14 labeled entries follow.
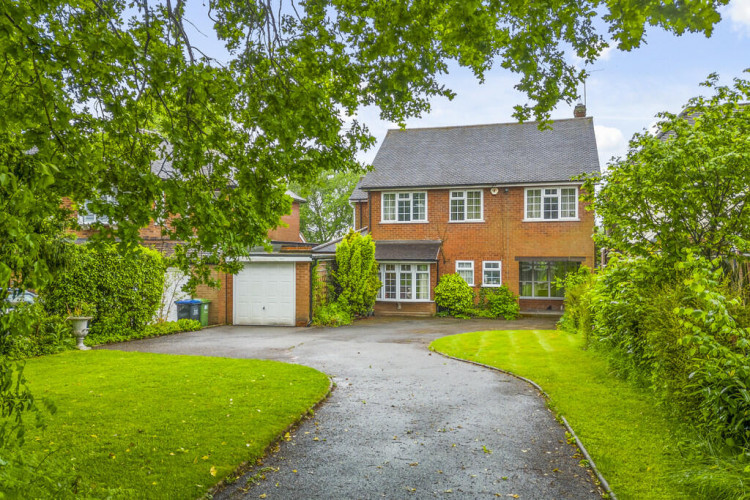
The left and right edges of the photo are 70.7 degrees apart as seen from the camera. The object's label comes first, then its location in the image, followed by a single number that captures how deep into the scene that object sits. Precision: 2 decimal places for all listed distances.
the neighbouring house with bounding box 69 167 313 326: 17.94
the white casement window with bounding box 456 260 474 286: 22.47
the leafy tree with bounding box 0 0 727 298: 4.12
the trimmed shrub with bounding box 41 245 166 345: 12.80
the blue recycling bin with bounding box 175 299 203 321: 17.16
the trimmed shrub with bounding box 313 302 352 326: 18.19
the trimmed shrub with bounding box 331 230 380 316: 20.02
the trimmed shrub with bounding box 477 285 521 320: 21.06
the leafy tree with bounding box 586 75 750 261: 7.24
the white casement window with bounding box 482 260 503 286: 22.19
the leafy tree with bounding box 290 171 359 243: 47.75
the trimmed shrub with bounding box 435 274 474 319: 21.48
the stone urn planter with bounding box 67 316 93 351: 12.40
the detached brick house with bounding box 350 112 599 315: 21.69
